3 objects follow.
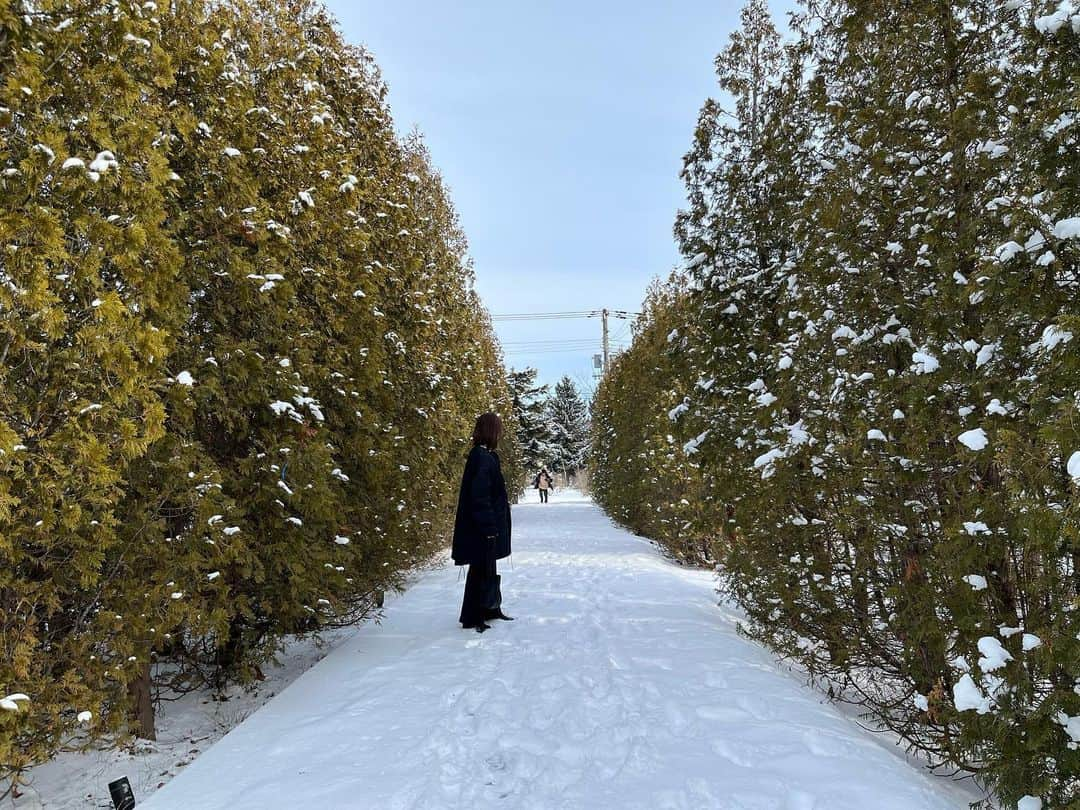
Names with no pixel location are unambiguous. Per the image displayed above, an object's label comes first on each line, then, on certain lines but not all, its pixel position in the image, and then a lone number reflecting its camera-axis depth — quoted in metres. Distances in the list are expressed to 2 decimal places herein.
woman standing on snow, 5.84
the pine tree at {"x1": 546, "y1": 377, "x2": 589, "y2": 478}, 52.47
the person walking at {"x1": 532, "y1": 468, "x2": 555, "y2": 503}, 34.66
